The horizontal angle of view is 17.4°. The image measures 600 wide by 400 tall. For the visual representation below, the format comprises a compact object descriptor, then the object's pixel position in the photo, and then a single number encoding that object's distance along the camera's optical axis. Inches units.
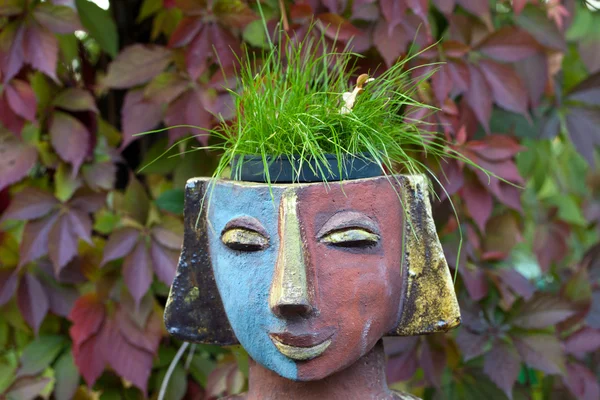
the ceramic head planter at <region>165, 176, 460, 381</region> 62.3
